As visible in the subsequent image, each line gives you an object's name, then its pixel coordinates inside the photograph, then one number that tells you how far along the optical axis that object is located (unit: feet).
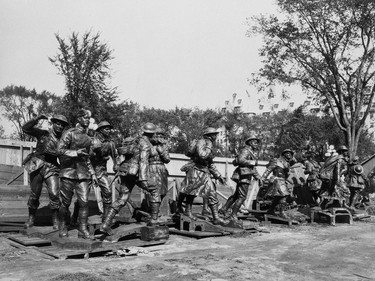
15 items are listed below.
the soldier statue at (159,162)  33.73
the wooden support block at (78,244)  24.36
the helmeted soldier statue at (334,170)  46.01
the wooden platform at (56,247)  23.48
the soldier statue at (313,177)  50.39
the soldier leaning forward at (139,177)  28.43
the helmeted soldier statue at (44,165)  28.96
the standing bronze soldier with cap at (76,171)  25.85
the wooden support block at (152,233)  28.35
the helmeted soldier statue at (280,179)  41.14
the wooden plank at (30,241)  25.82
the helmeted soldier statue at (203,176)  33.86
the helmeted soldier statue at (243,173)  36.86
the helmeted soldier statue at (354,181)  53.01
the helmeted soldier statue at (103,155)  33.12
